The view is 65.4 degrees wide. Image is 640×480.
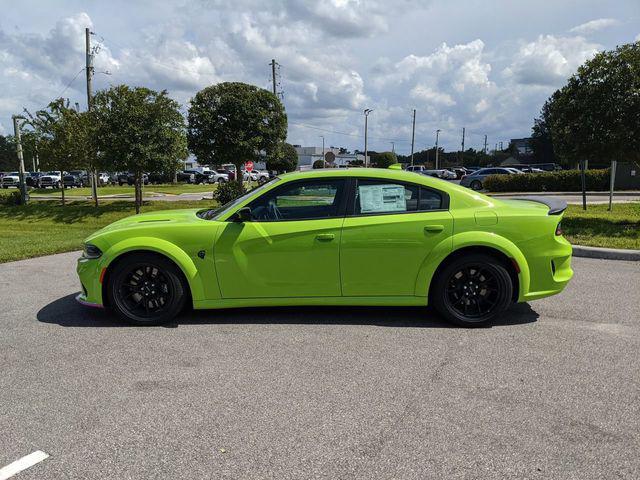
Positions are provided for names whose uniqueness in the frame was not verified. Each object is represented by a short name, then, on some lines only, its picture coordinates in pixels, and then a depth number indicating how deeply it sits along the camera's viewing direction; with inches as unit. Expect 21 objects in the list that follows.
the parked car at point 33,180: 1673.2
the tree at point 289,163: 1860.2
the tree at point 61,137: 773.9
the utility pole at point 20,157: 879.1
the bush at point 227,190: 728.2
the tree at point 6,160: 4281.5
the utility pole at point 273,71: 1695.4
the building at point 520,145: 4421.8
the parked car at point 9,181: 1785.2
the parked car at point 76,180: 1718.8
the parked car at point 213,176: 1996.8
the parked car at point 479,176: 1259.8
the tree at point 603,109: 409.1
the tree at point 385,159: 2222.2
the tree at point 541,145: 3457.2
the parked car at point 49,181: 1653.5
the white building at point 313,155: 4195.9
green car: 179.6
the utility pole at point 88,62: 1035.3
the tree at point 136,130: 678.5
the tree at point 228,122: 795.4
